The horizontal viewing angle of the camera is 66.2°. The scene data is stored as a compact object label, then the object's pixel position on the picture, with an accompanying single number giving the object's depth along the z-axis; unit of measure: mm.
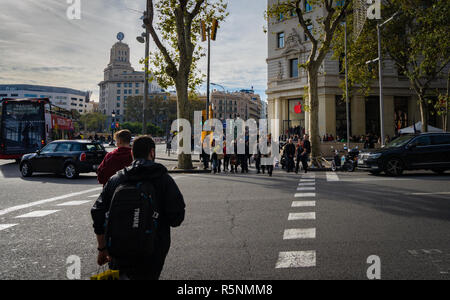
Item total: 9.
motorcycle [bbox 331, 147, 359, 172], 17141
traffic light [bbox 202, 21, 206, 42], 17219
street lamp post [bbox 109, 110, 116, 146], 38884
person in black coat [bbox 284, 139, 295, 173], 16016
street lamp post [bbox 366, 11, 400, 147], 20334
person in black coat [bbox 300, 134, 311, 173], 16688
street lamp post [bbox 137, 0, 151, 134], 20672
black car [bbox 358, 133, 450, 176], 14023
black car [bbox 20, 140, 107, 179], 14164
